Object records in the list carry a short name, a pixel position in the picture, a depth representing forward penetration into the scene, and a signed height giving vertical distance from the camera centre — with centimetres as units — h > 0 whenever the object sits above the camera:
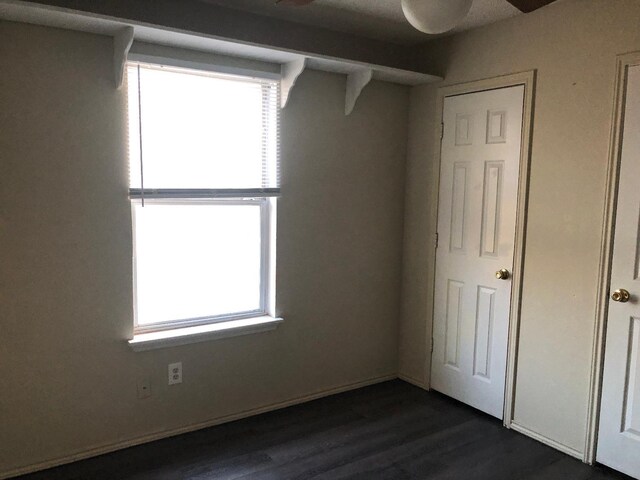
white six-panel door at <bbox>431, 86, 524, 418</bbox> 300 -27
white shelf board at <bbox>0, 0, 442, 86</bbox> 214 +75
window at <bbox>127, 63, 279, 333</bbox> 266 -1
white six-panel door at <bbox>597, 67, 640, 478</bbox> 243 -58
